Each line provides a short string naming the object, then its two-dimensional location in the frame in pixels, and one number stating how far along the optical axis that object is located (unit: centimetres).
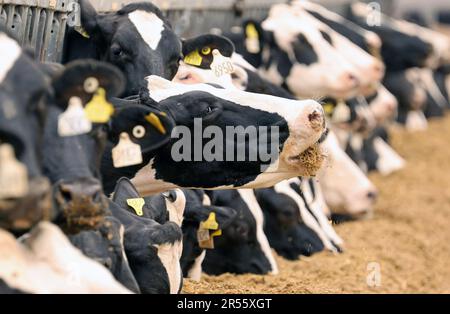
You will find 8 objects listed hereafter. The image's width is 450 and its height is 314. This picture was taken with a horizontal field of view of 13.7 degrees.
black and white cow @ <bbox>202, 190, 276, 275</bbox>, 1339
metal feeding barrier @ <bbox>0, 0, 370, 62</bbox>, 1186
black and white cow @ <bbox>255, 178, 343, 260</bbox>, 1482
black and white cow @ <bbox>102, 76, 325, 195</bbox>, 1002
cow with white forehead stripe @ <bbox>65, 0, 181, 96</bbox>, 1209
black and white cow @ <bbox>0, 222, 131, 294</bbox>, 703
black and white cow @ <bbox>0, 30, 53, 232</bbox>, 666
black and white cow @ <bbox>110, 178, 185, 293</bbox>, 870
